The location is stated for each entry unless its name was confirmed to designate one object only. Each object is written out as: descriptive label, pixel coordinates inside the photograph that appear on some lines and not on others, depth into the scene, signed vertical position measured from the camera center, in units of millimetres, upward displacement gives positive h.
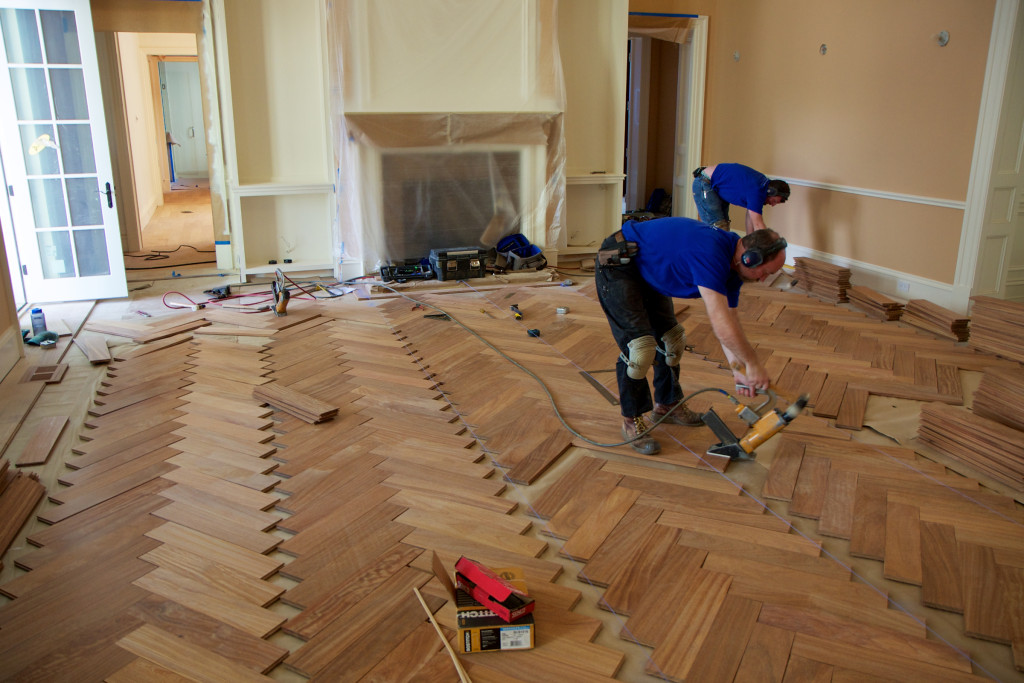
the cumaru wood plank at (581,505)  2688 -1307
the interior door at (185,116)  14398 +595
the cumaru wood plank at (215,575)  2328 -1335
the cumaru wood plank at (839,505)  2662 -1296
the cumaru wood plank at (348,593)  2197 -1341
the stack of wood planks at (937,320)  4609 -1070
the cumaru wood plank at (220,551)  2459 -1324
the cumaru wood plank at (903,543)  2414 -1311
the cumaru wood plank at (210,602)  2201 -1343
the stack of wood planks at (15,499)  2613 -1267
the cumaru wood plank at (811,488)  2779 -1289
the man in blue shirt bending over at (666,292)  2721 -568
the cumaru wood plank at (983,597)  2162 -1331
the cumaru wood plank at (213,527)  2592 -1315
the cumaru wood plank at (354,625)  2064 -1354
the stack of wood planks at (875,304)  5035 -1049
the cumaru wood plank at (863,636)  2062 -1347
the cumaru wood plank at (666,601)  2162 -1343
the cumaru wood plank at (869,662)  1996 -1353
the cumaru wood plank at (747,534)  2562 -1318
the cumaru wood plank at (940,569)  2287 -1324
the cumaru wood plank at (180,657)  2008 -1355
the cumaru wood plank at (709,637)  2023 -1350
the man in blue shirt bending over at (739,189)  5461 -309
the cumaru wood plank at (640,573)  2295 -1335
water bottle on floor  4750 -1075
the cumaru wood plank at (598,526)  2551 -1315
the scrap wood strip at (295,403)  3562 -1209
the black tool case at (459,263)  6172 -925
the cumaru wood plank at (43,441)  3182 -1261
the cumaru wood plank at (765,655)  1998 -1352
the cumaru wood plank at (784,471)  2900 -1277
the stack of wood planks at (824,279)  5559 -982
